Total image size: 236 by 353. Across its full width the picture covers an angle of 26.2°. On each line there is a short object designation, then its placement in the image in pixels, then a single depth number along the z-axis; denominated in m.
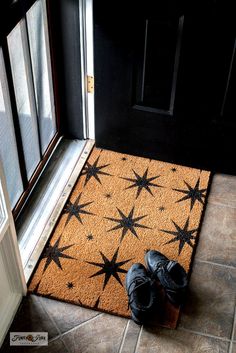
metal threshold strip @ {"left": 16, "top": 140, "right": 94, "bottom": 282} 2.13
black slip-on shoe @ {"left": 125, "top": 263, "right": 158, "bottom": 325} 1.86
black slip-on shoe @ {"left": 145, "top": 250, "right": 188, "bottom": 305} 1.92
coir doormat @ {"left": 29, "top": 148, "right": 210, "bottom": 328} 1.99
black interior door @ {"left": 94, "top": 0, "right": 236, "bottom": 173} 2.01
